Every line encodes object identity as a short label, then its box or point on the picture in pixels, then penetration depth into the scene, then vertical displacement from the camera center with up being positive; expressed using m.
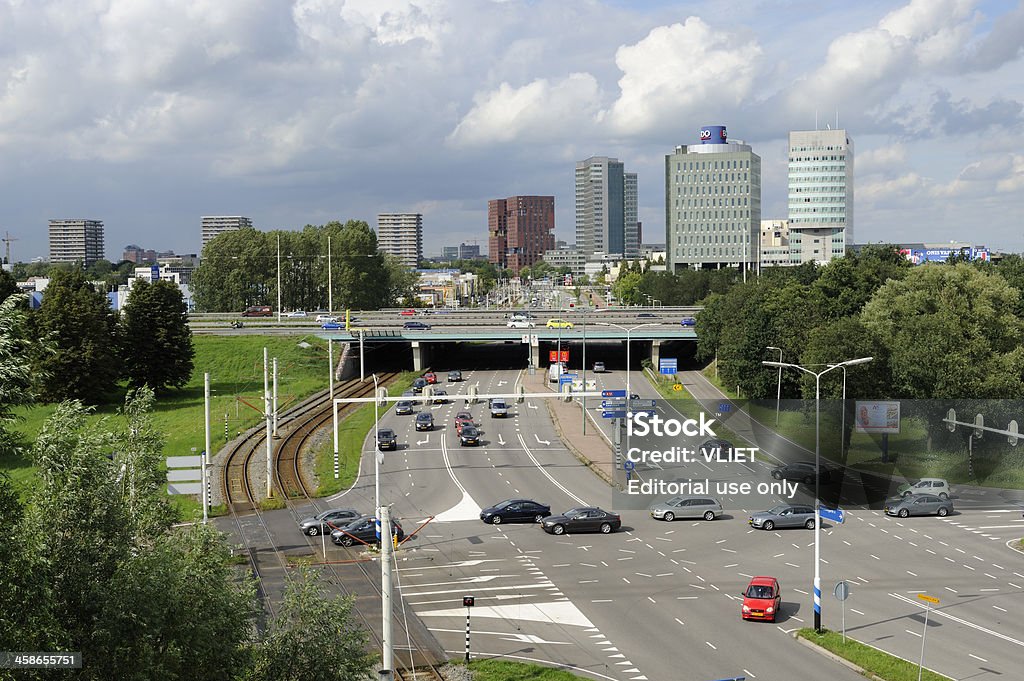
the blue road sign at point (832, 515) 35.91 -8.66
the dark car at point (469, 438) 65.48 -10.30
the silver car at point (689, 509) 47.38 -10.98
